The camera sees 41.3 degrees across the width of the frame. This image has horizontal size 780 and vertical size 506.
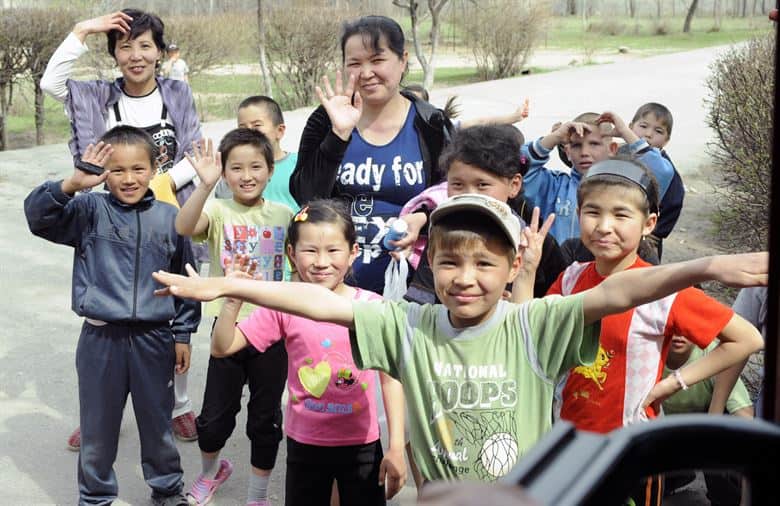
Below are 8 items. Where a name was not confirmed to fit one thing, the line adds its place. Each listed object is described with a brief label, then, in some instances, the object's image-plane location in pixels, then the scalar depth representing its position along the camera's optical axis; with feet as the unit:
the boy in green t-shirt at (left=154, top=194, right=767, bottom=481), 8.18
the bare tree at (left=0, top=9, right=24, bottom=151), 47.60
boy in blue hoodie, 13.47
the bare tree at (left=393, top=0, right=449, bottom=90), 62.80
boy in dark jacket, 12.36
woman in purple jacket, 14.96
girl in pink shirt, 10.61
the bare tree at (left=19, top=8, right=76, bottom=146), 48.65
